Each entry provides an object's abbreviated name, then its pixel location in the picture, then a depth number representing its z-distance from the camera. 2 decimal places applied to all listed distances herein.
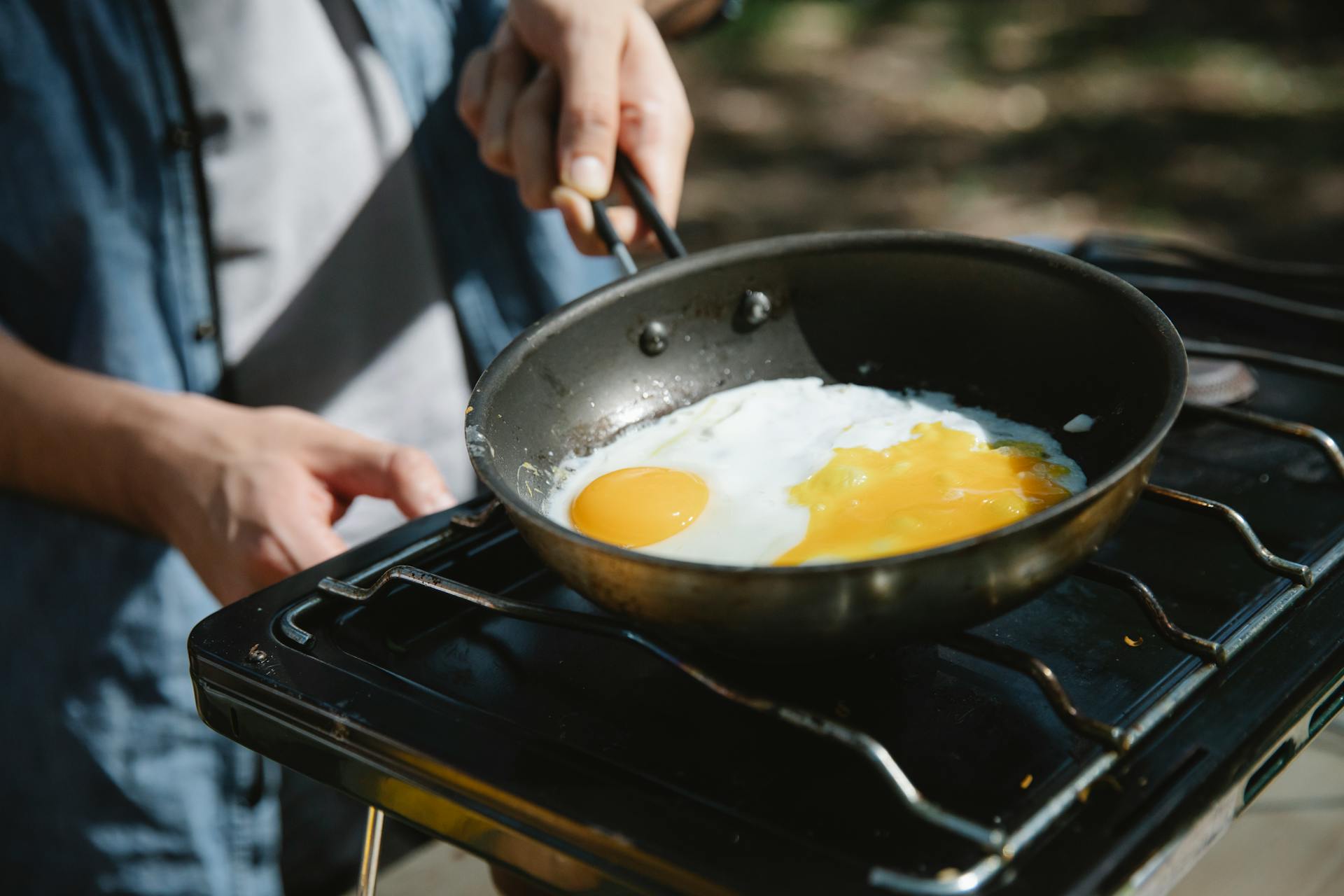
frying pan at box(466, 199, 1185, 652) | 0.63
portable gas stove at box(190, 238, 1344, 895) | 0.63
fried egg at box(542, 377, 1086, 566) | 0.70
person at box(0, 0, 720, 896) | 0.87
